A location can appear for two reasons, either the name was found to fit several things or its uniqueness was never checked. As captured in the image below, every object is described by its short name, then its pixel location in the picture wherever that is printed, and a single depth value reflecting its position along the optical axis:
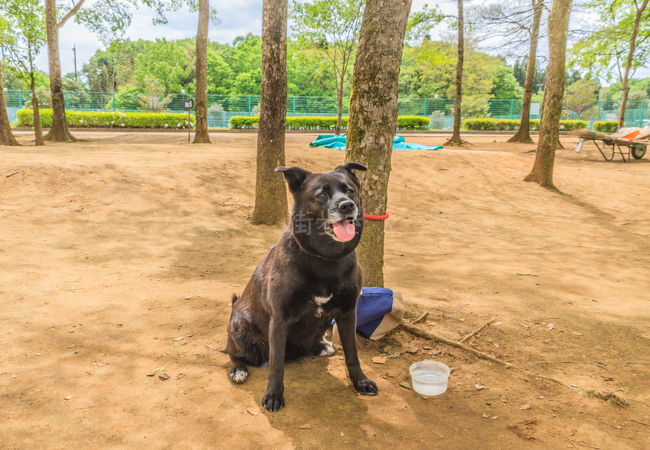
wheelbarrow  16.33
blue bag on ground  3.76
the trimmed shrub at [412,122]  32.47
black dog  2.78
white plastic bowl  3.03
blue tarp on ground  16.09
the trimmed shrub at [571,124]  35.91
